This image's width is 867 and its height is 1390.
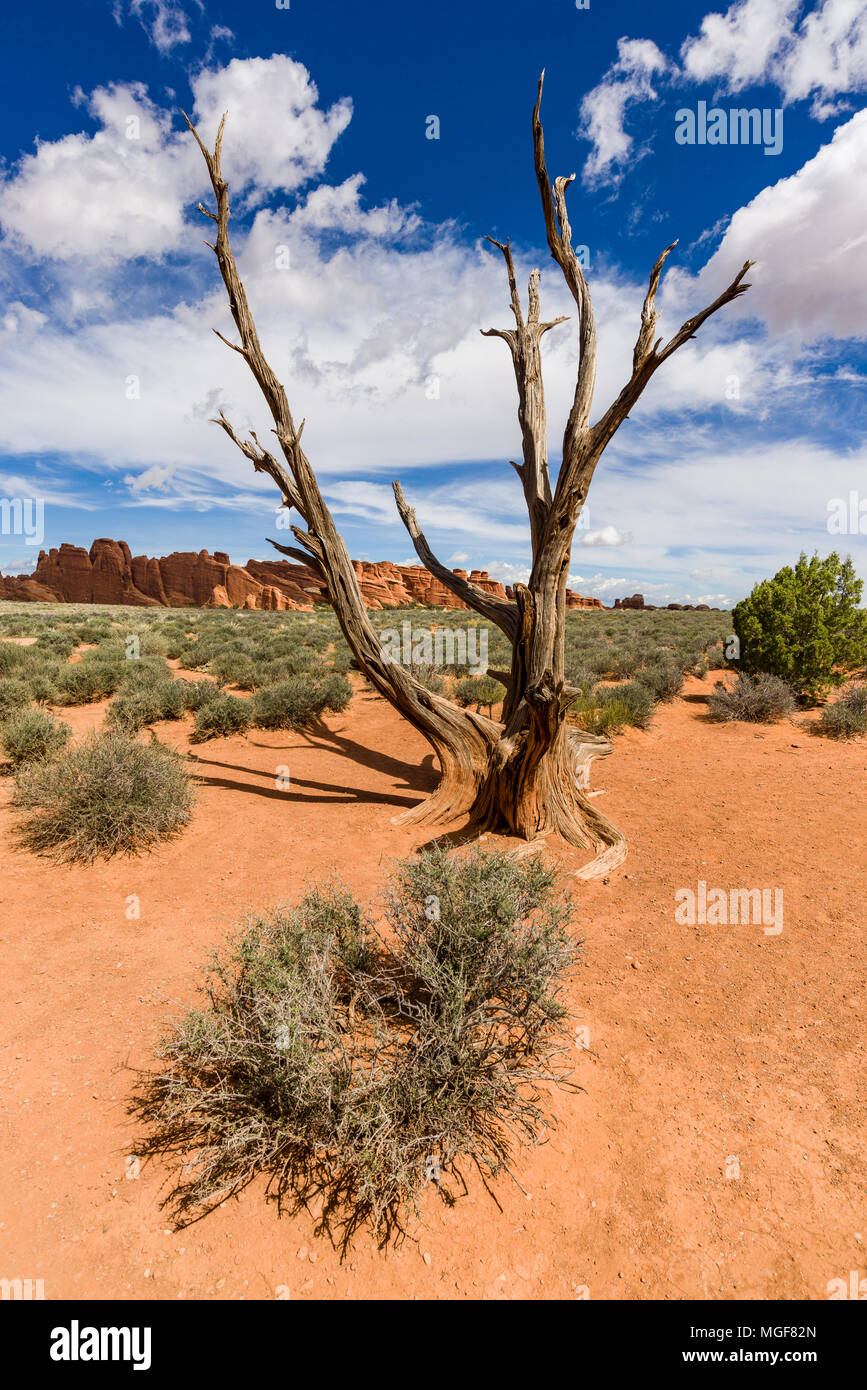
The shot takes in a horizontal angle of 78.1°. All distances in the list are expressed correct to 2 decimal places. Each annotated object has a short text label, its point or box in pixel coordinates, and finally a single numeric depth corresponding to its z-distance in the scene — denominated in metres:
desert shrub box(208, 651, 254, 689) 11.92
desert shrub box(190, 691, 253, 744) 8.82
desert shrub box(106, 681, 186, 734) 8.54
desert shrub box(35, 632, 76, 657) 13.80
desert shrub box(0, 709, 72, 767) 6.43
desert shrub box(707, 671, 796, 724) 9.94
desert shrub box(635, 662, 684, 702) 11.80
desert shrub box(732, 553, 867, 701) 11.01
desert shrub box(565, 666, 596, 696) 11.30
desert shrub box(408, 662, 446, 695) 11.34
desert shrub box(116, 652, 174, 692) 10.16
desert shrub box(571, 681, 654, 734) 9.20
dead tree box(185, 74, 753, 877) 5.17
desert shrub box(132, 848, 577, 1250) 2.14
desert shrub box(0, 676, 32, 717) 7.93
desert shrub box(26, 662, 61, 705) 9.27
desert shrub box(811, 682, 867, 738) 8.81
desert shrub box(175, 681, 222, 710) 9.73
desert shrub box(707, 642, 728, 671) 16.22
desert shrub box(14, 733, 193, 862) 4.85
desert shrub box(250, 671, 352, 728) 9.48
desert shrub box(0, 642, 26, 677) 10.36
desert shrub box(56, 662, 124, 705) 9.66
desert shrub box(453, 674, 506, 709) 11.12
